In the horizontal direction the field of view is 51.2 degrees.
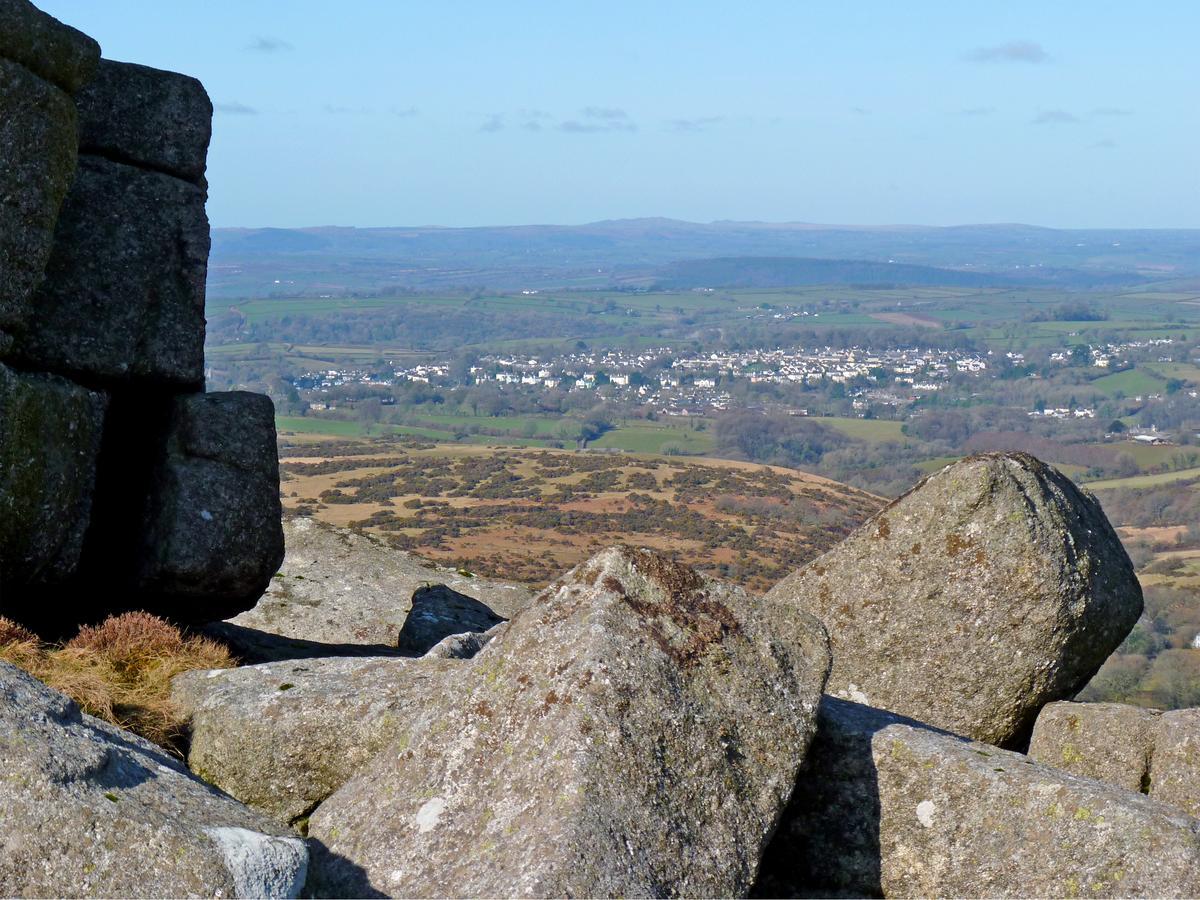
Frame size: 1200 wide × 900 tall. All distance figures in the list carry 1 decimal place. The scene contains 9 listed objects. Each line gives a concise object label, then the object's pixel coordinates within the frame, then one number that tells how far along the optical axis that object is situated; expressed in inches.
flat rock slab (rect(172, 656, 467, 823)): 416.8
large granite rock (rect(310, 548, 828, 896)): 327.3
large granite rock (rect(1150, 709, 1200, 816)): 482.3
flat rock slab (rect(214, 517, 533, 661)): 858.8
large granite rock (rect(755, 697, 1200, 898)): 364.8
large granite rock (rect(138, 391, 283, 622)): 647.1
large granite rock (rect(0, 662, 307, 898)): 272.5
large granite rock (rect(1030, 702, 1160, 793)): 506.0
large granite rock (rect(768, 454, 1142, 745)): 566.6
